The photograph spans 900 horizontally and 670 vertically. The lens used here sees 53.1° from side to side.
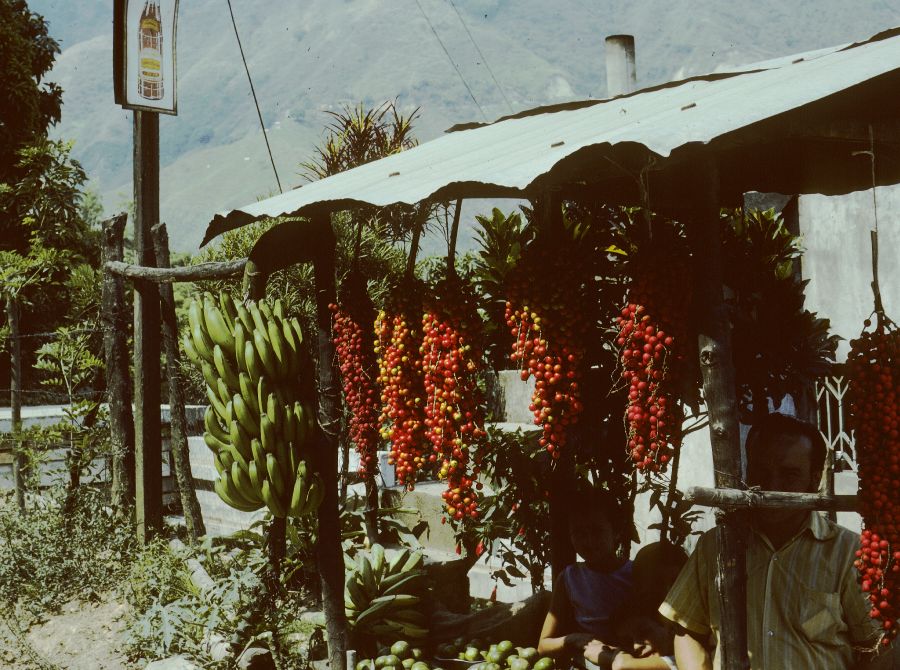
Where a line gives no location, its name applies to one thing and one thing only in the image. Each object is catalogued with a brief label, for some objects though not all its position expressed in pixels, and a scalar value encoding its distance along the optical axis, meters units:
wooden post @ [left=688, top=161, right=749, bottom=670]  2.79
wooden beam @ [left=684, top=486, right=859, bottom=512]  2.62
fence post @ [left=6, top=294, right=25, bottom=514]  8.15
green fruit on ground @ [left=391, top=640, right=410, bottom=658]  4.27
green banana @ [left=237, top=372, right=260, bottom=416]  3.80
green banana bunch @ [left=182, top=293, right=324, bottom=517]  3.81
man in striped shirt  2.85
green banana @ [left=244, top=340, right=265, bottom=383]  3.77
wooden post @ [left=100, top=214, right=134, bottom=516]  7.17
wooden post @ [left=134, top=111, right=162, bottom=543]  6.79
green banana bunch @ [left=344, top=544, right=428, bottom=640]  4.54
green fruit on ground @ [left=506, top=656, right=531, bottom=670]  3.89
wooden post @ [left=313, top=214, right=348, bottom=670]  4.07
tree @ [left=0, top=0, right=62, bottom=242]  14.75
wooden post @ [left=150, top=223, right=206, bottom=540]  6.82
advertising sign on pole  7.05
